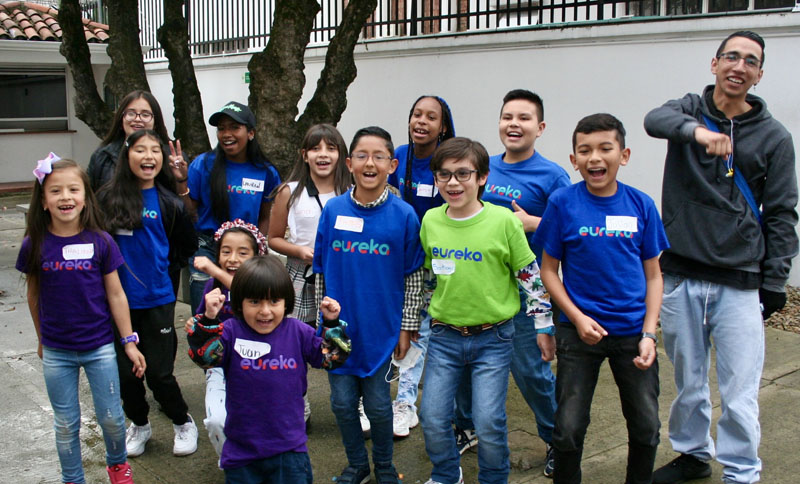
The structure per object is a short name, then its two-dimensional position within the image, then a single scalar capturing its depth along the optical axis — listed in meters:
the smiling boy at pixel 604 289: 3.35
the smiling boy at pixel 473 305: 3.47
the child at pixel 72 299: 3.60
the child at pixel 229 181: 4.48
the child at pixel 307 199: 4.20
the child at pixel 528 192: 3.88
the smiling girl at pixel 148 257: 4.07
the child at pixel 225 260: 3.66
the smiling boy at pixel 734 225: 3.52
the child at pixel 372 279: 3.67
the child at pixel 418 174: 4.33
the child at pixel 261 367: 3.13
